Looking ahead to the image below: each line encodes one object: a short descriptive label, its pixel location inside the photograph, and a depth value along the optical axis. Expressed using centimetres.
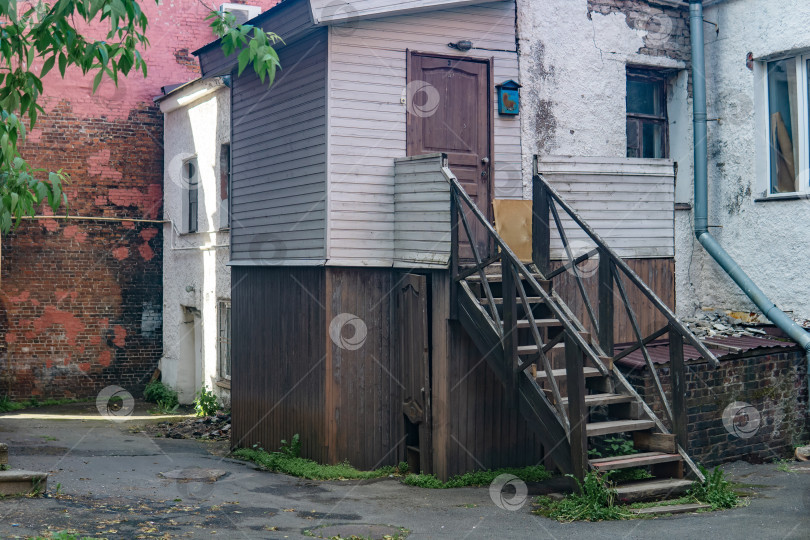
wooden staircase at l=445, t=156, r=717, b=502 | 723
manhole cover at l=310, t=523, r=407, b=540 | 667
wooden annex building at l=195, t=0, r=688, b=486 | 909
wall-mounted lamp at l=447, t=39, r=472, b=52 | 998
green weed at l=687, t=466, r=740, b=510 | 715
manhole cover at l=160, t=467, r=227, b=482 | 942
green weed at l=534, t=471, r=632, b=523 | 685
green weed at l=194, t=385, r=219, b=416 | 1460
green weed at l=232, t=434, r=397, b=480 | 946
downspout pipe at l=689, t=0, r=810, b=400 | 1074
